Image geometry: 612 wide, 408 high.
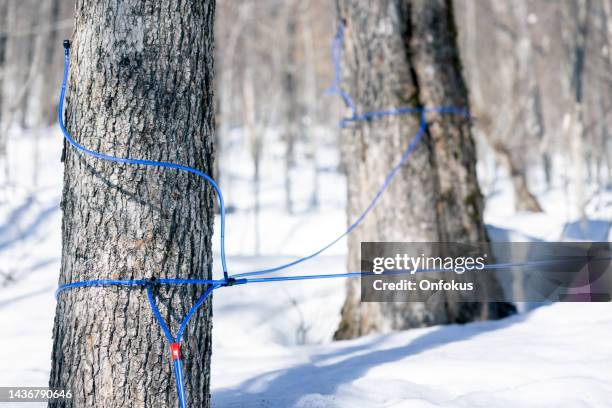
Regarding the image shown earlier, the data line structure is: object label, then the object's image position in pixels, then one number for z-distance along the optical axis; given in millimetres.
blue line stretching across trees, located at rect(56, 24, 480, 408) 3691
